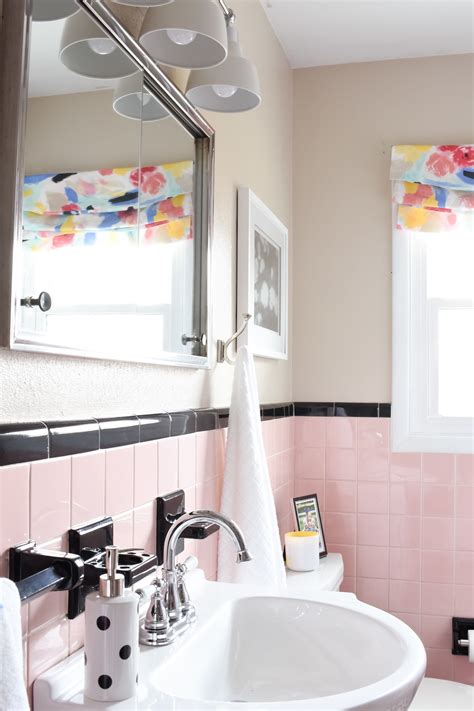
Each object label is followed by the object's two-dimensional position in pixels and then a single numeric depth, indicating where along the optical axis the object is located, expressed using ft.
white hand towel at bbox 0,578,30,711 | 2.44
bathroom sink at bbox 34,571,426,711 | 3.58
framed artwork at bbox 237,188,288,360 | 6.77
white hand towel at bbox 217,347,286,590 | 5.78
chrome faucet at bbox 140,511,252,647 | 3.96
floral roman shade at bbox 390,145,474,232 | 8.71
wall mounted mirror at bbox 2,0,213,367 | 3.34
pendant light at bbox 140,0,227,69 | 4.11
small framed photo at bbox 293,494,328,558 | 8.30
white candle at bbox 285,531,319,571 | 7.71
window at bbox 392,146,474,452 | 8.79
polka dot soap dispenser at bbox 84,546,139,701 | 3.13
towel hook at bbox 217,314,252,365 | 6.15
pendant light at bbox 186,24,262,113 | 4.88
